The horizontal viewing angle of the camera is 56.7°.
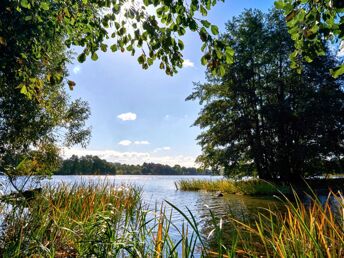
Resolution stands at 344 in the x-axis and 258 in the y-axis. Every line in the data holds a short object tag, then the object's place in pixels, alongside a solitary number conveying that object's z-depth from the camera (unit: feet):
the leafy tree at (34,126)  48.49
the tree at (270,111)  88.84
